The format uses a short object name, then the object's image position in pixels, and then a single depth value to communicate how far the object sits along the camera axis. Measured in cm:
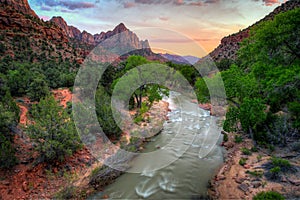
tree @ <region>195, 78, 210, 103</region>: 2422
